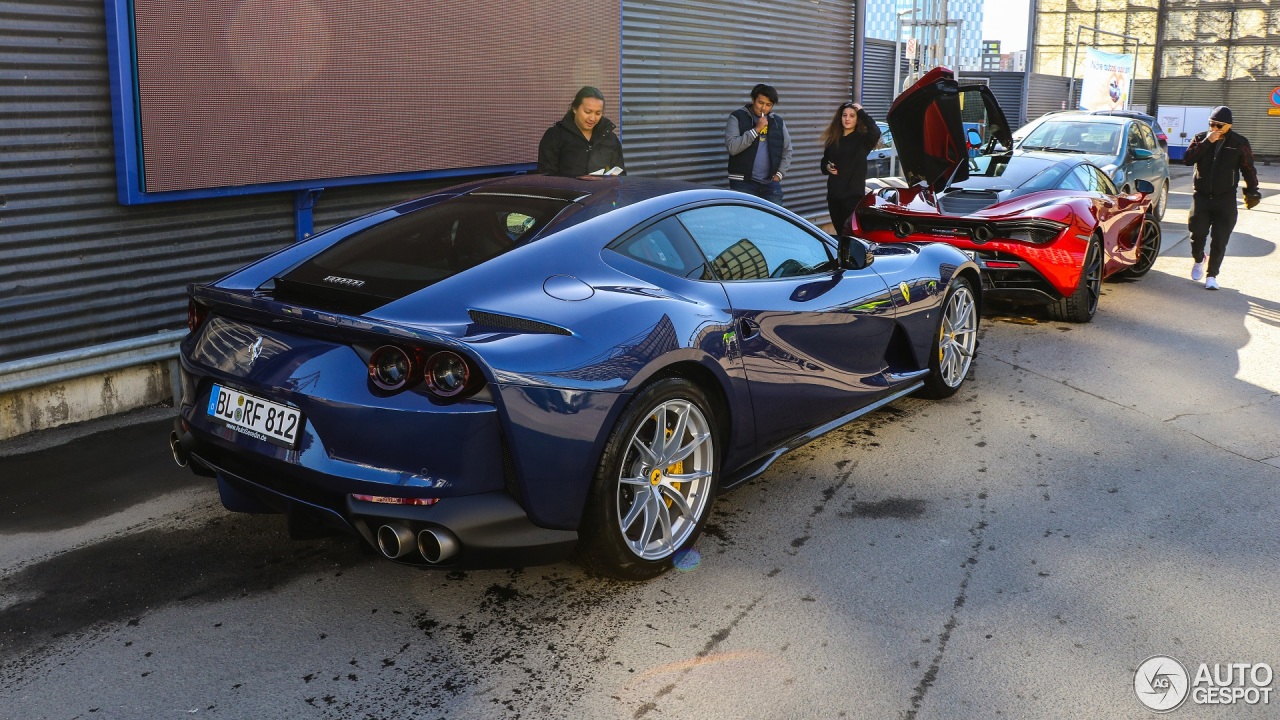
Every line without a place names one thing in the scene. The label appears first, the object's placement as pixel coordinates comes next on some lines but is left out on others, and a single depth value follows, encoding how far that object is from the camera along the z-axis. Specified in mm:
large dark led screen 6172
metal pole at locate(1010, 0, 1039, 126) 26984
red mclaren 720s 8289
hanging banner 27969
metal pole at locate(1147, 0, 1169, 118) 46531
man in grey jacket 10070
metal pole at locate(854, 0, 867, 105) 14148
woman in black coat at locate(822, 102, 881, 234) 10047
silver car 13281
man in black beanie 10680
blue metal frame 5832
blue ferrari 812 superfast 3301
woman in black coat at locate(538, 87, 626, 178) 7941
